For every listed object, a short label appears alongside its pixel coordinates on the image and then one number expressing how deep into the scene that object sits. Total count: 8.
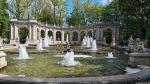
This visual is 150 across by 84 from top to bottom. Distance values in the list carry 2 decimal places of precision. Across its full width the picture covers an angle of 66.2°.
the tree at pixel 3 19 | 23.59
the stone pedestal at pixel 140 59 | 5.97
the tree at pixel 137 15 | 19.95
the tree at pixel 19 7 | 26.79
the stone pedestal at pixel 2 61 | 5.83
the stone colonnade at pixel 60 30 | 25.48
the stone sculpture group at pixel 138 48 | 6.86
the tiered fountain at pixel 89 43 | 17.22
